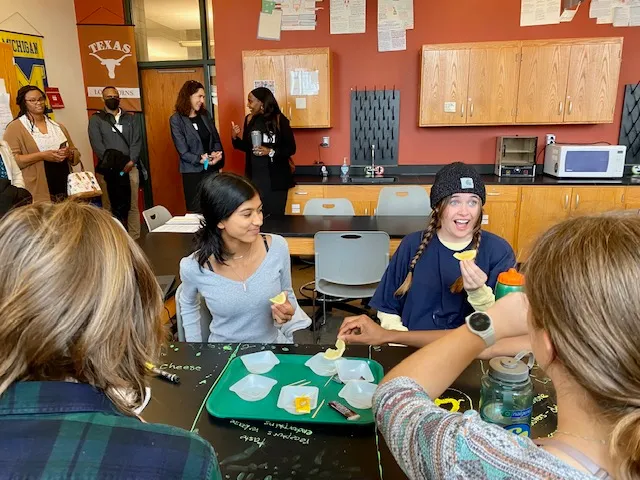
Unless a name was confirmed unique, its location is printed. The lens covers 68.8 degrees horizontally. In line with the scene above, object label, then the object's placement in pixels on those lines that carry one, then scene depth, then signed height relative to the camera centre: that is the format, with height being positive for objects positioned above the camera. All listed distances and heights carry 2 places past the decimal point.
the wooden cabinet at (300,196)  4.81 -0.68
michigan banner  4.85 +0.78
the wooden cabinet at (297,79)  4.74 +0.49
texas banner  5.69 +0.83
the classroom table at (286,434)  0.97 -0.69
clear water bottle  1.04 -0.61
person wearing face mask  5.26 -0.16
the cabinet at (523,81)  4.41 +0.42
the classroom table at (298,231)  2.69 -0.67
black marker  1.30 -0.67
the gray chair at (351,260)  2.93 -0.83
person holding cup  4.53 -0.24
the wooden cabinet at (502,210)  4.49 -0.80
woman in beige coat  4.39 -0.14
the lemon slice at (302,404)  1.14 -0.66
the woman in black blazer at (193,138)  4.67 -0.09
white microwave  4.42 -0.34
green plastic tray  1.12 -0.68
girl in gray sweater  1.87 -0.58
